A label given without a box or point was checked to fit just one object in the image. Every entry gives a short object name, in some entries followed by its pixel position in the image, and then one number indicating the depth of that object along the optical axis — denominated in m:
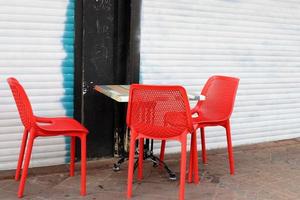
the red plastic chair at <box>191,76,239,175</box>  4.43
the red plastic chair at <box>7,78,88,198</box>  3.58
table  3.81
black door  4.67
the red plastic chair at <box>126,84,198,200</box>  3.55
